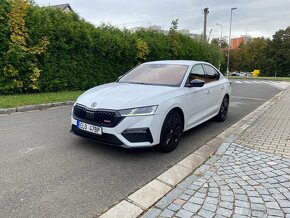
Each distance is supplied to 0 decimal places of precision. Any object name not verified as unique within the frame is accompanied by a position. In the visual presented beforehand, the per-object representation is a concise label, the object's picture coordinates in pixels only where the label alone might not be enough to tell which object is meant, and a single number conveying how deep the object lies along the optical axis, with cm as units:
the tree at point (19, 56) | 972
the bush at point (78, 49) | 1077
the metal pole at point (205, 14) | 2794
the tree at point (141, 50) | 1474
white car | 413
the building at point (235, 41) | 12052
